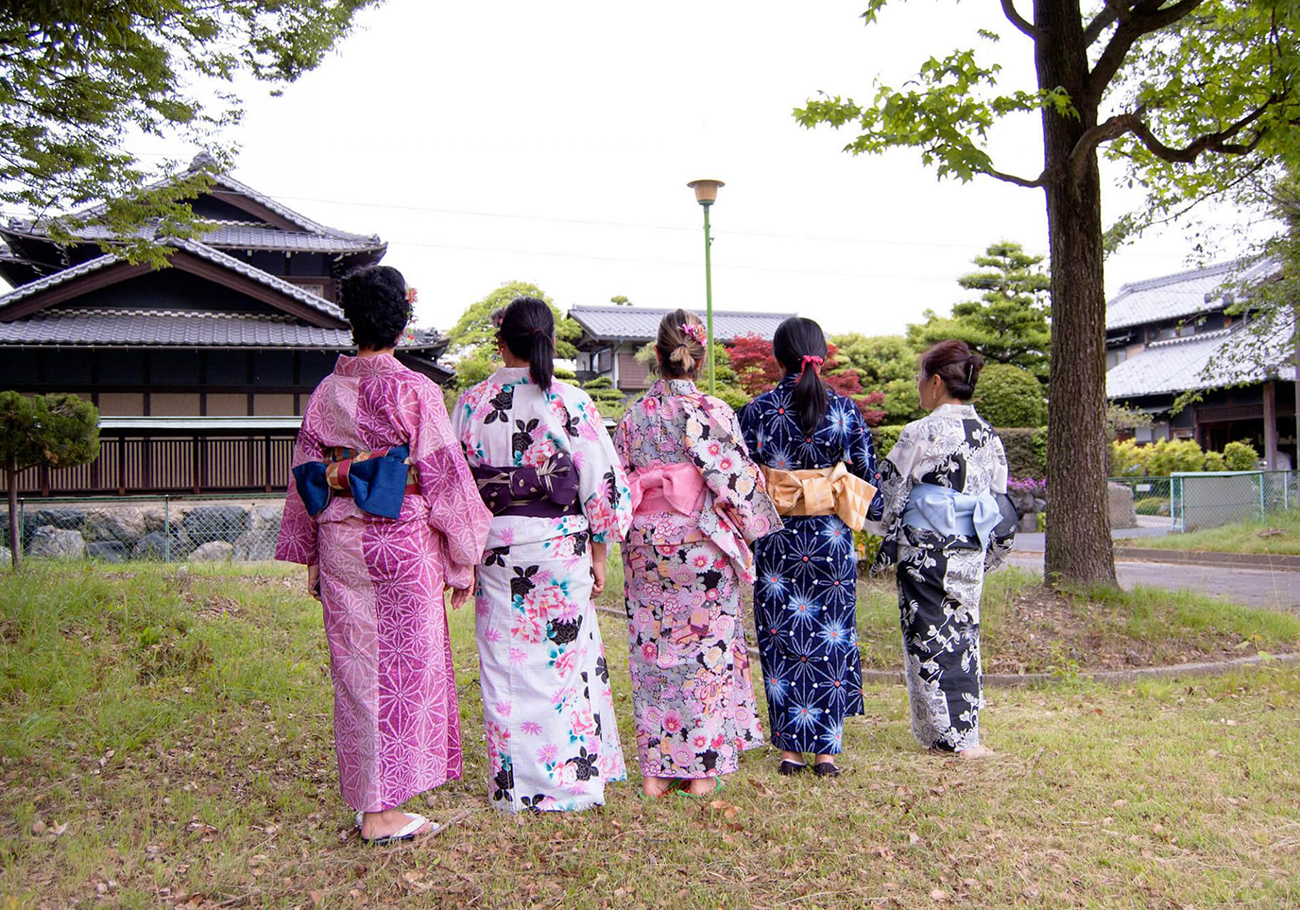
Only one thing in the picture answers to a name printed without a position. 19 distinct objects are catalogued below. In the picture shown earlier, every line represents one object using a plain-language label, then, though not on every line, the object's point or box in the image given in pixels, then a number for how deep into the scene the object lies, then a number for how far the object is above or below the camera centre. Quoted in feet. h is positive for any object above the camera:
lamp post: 34.06 +10.80
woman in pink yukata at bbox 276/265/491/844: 11.23 -0.72
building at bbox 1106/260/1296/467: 82.99 +11.21
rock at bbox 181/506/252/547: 53.21 -1.96
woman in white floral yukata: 12.18 -1.16
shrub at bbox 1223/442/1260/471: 73.97 +1.38
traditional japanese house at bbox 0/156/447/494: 58.03 +8.97
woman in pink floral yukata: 13.29 -1.18
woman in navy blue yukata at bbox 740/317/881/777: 14.15 -1.25
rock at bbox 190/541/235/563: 49.93 -3.44
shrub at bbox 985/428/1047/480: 70.28 +2.00
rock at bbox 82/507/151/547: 51.37 -1.94
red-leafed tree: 65.98 +8.12
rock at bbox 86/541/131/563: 49.89 -3.29
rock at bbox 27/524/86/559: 47.96 -2.67
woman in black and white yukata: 14.76 -0.93
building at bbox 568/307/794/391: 125.59 +20.60
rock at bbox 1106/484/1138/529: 67.00 -2.21
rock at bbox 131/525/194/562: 50.53 -3.07
